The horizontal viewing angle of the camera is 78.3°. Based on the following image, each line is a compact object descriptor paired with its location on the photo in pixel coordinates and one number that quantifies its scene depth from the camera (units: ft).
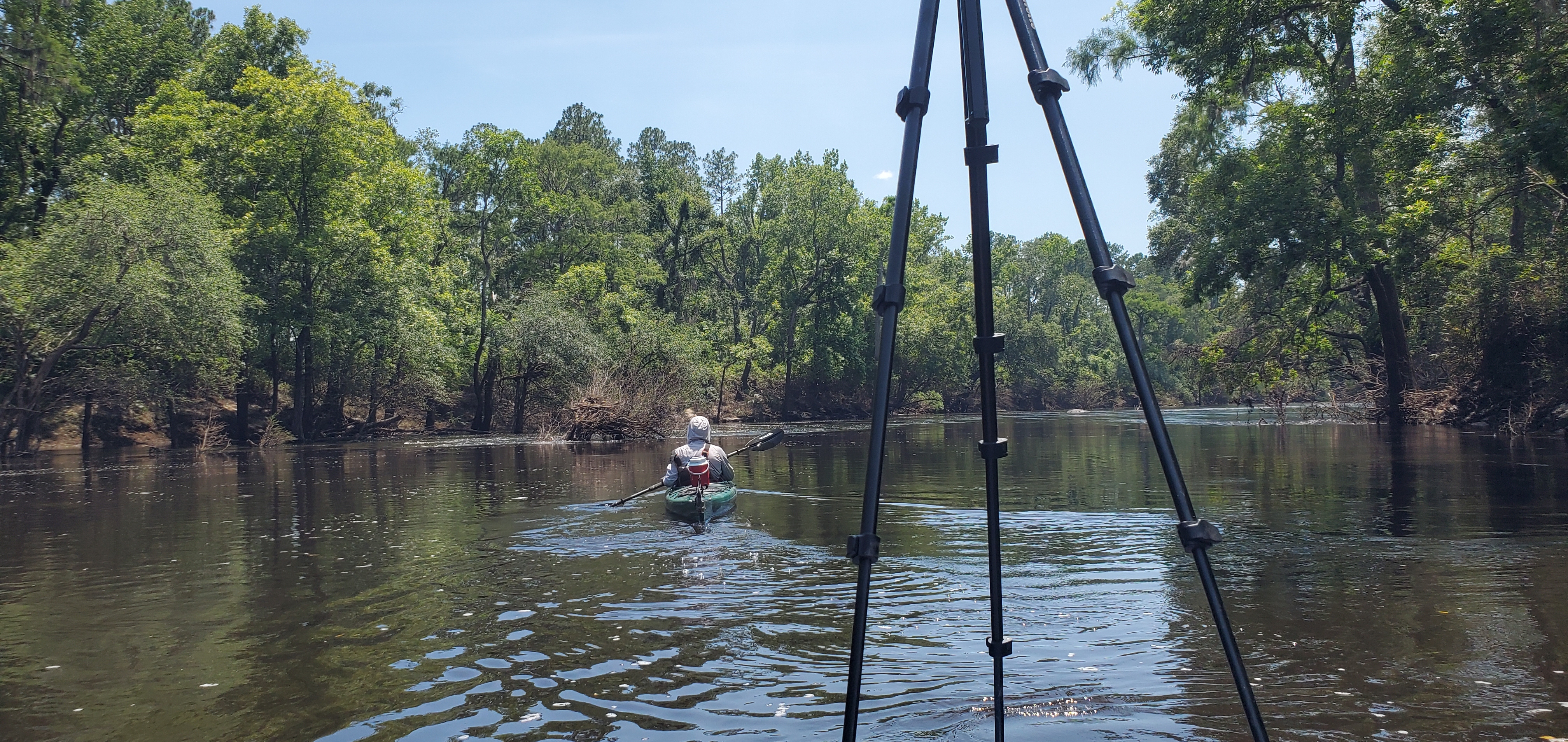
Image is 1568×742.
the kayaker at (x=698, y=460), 43.09
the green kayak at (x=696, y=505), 42.19
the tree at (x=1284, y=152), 74.38
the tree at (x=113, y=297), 90.63
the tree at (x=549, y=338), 135.54
